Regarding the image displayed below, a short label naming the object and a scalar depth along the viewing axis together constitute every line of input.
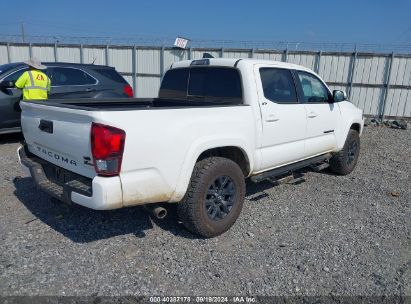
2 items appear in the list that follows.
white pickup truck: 2.93
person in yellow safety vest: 6.43
